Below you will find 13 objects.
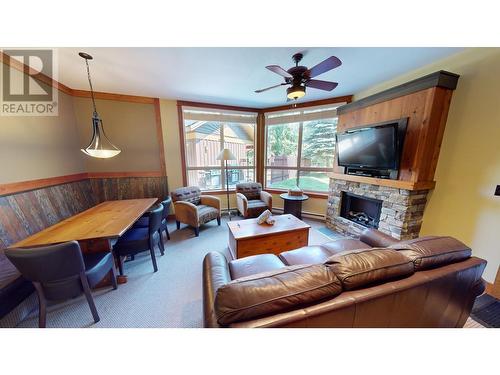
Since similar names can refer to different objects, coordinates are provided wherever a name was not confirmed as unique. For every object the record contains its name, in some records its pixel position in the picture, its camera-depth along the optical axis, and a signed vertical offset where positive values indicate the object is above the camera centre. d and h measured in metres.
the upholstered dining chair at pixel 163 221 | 2.29 -0.97
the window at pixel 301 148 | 3.50 +0.19
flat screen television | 2.13 +0.15
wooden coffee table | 1.98 -1.00
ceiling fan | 1.71 +0.86
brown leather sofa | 0.71 -0.65
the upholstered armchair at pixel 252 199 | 3.41 -0.95
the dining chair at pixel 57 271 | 1.11 -0.87
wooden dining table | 1.45 -0.73
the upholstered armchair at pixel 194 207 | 2.93 -0.98
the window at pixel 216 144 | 3.72 +0.27
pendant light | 1.82 +0.13
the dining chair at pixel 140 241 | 1.89 -1.00
